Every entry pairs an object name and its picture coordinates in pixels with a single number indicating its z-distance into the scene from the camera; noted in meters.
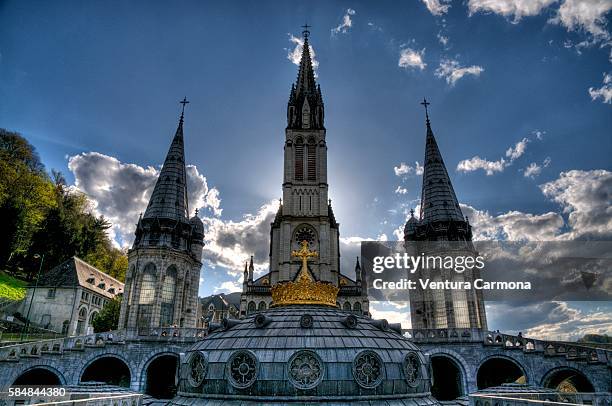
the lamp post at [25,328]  32.09
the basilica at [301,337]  9.52
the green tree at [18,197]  48.25
